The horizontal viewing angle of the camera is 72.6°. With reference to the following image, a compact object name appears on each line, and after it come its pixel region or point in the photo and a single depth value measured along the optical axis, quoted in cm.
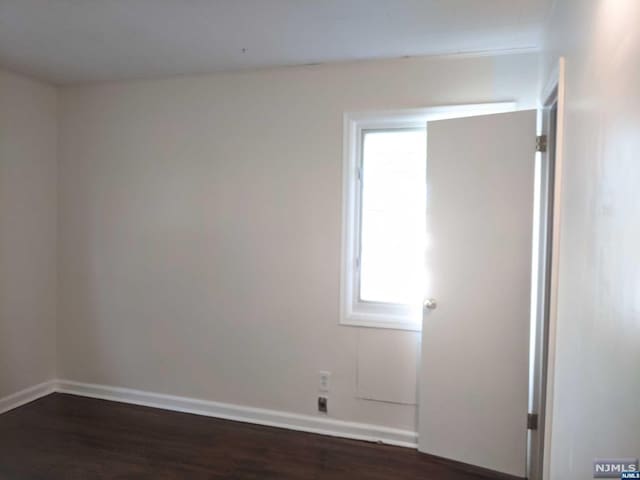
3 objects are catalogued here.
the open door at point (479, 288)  237
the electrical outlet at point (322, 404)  291
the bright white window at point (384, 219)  275
